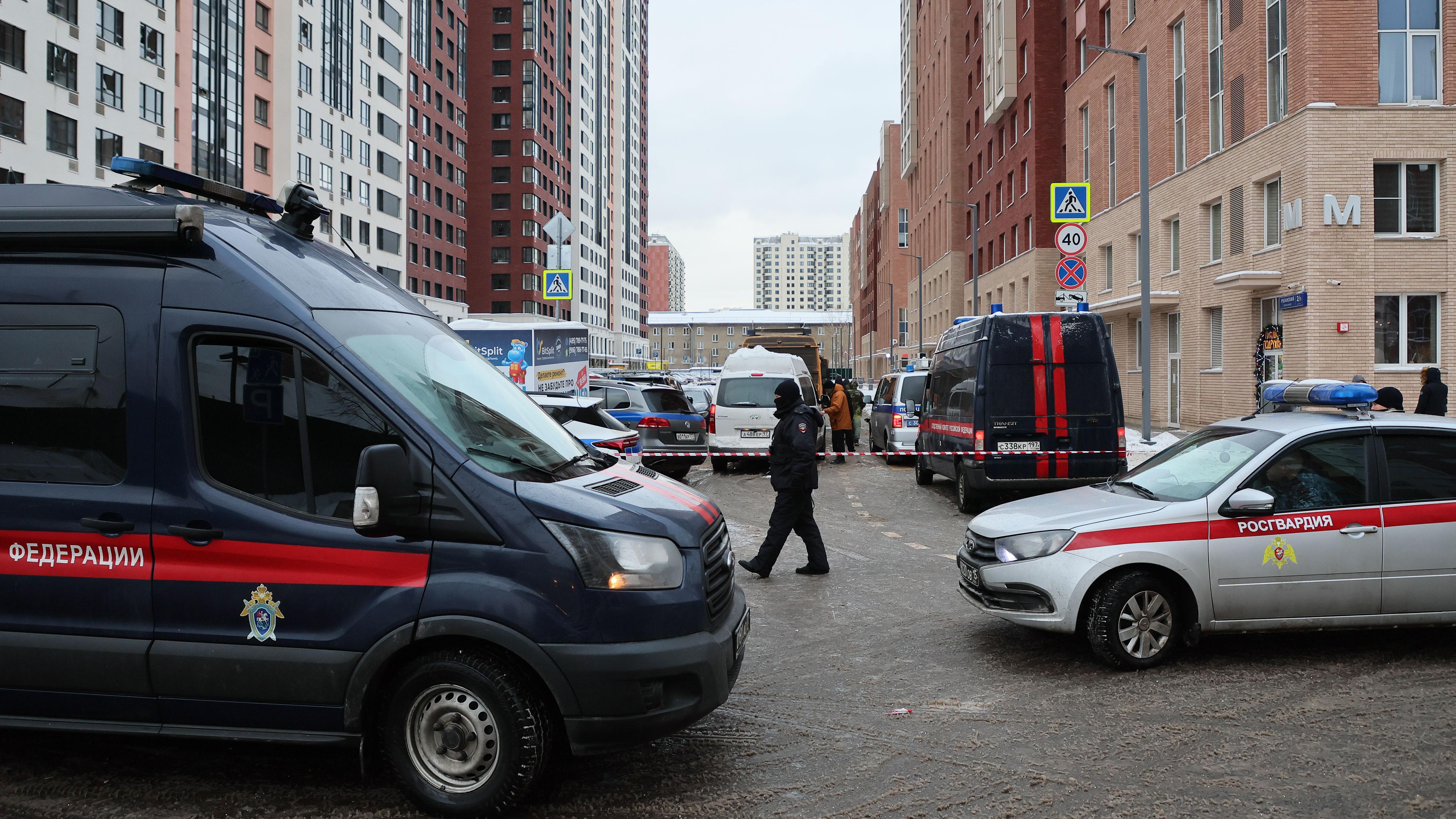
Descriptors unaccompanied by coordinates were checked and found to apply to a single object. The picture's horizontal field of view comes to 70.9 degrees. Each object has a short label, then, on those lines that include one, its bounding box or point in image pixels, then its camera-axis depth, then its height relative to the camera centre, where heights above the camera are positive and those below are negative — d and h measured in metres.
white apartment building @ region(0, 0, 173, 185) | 35.28 +12.59
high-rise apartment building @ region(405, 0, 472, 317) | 76.31 +21.22
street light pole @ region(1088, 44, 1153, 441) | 20.97 +3.47
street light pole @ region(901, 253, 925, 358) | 57.97 +7.02
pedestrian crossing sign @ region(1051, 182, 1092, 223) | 20.20 +4.30
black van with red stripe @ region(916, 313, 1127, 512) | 12.93 +0.18
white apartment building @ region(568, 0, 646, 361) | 113.62 +31.45
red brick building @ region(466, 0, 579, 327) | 91.25 +23.52
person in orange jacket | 21.77 +0.00
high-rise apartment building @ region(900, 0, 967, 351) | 62.84 +18.59
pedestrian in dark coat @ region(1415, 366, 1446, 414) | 14.23 +0.32
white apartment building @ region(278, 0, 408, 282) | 56.22 +18.73
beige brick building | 22.17 +5.32
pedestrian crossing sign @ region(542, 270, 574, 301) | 21.12 +2.81
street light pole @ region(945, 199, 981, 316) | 35.53 +5.34
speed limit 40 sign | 19.34 +3.42
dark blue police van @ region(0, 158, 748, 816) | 3.90 -0.50
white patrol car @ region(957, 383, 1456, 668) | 5.99 -0.79
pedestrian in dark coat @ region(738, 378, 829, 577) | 9.12 -0.54
